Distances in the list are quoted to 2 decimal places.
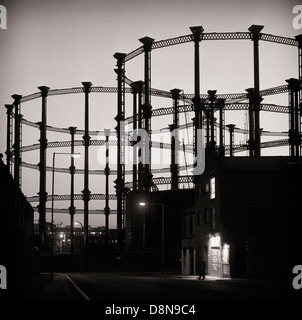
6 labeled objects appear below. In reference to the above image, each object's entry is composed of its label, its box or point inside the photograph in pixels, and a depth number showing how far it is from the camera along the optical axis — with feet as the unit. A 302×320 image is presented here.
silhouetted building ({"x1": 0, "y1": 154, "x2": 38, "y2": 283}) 85.87
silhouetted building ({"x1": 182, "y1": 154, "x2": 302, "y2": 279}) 152.87
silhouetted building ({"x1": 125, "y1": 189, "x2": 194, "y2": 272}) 229.86
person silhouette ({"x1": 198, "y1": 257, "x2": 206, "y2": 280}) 147.74
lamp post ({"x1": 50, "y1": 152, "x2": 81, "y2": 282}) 133.93
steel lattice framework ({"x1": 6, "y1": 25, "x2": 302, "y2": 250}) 188.24
